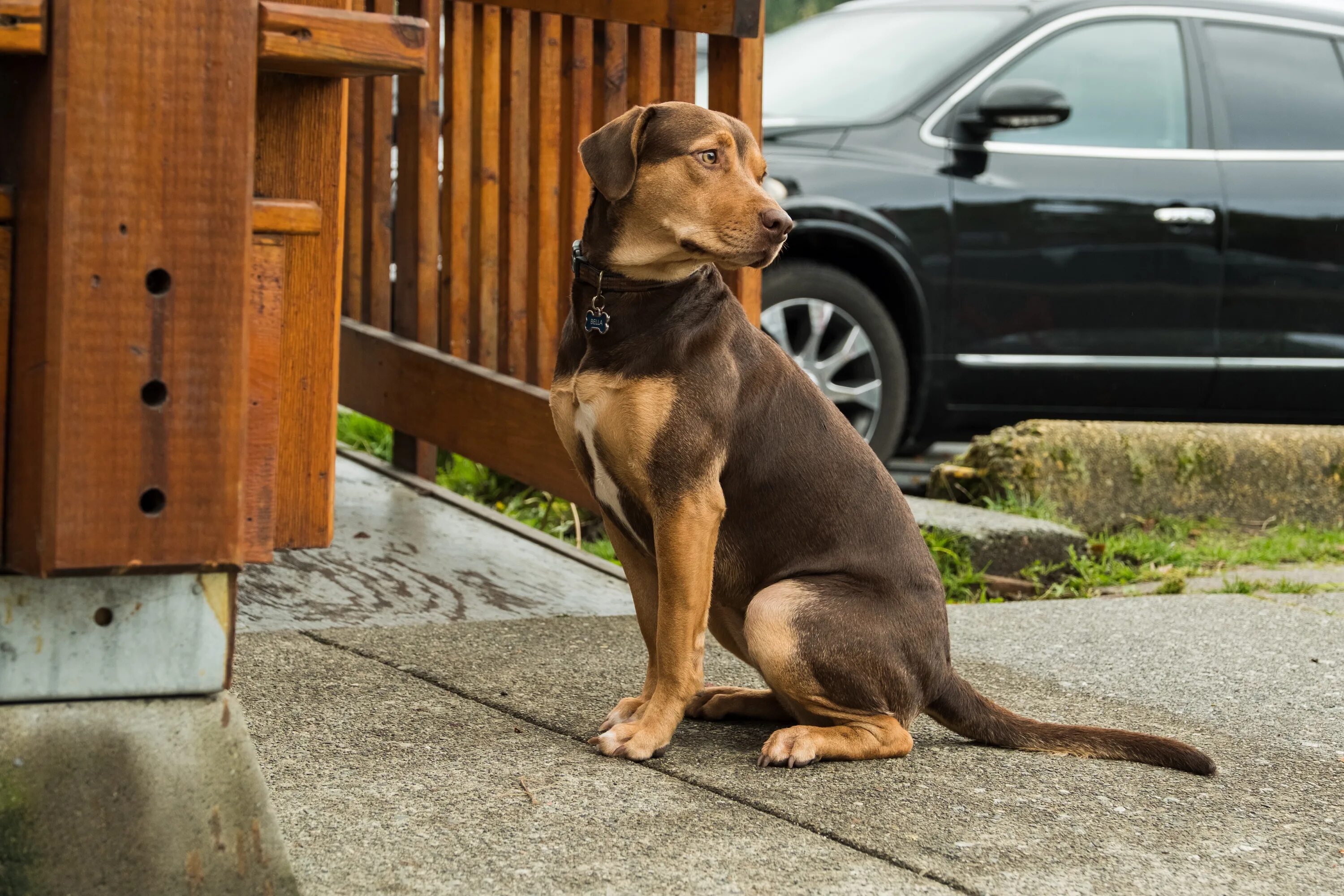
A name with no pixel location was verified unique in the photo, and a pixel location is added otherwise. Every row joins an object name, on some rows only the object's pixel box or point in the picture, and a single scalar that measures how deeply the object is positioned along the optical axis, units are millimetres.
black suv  12492
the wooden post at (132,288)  3510
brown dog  5875
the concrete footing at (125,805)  3750
